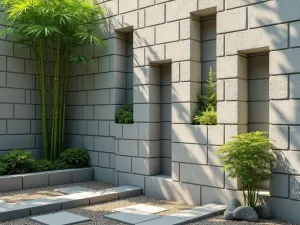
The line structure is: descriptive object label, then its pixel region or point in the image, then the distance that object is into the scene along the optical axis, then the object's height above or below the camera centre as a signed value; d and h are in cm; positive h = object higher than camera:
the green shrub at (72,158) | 861 -94
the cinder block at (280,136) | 544 -25
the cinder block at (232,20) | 598 +164
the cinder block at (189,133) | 643 -26
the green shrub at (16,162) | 783 -95
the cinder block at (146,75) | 745 +89
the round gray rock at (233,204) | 563 -131
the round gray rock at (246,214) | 537 -139
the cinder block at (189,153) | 643 -61
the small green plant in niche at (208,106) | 638 +23
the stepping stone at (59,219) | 536 -152
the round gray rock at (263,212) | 554 -140
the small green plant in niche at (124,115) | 785 +7
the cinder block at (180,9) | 671 +205
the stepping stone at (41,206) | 591 -143
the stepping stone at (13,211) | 557 -145
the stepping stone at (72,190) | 730 -146
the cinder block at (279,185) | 545 -99
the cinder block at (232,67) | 605 +87
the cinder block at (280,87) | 545 +48
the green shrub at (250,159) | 536 -58
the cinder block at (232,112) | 601 +12
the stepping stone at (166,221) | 521 -148
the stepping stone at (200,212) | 550 -145
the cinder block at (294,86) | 534 +49
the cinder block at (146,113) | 741 +11
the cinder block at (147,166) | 738 -96
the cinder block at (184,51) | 673 +127
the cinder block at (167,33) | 694 +165
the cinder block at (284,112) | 535 +11
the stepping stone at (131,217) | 542 -150
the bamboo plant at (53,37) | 787 +186
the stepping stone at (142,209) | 607 -152
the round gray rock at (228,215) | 550 -145
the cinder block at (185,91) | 668 +51
